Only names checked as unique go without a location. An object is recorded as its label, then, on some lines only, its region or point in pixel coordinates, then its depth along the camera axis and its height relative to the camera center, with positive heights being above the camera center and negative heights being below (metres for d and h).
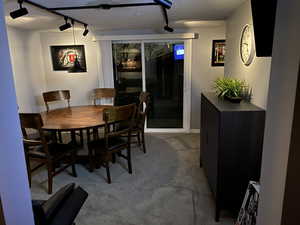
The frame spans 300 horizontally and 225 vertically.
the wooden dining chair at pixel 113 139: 2.65 -0.96
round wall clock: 2.30 +0.21
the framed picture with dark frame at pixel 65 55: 4.62 +0.30
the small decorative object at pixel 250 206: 1.65 -1.09
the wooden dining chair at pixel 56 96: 4.10 -0.49
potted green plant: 2.39 -0.27
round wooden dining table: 2.75 -0.69
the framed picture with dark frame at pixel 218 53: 4.28 +0.25
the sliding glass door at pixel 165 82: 4.51 -0.31
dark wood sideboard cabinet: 1.92 -0.75
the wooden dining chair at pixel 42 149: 2.40 -0.98
